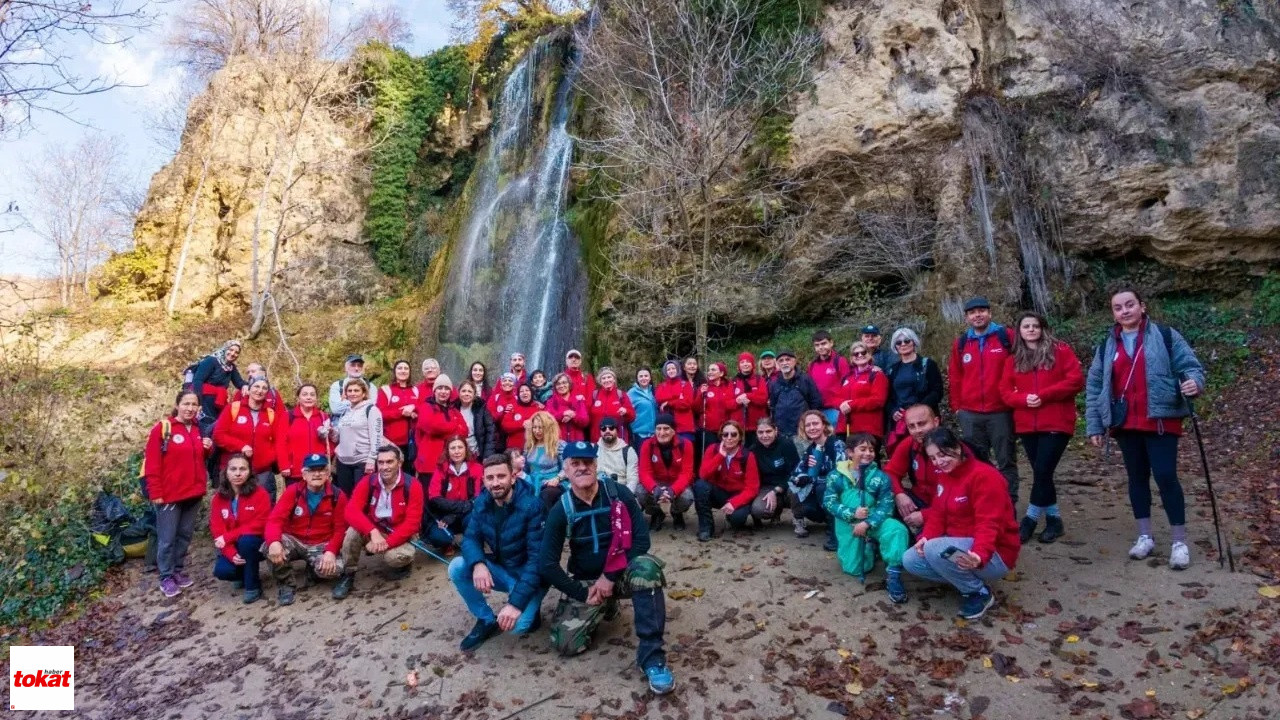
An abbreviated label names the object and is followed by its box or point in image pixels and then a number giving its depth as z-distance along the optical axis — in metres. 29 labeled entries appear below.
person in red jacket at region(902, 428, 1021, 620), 4.05
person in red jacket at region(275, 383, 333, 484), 6.67
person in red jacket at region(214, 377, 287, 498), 6.53
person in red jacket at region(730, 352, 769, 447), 7.18
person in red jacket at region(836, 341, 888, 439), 6.36
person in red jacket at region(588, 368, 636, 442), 7.51
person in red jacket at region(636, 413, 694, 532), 6.32
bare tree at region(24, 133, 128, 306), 30.75
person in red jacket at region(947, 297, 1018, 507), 5.26
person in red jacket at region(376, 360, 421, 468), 7.04
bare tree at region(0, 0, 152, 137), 3.69
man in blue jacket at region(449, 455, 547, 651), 4.48
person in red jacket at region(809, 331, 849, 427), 6.77
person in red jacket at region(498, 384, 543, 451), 7.23
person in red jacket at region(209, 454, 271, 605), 5.71
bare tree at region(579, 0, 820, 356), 9.31
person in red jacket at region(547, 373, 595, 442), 7.39
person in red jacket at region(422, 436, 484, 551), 6.21
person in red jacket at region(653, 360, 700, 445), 7.43
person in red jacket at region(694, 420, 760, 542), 6.03
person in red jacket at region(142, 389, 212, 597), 6.13
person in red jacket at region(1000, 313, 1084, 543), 4.90
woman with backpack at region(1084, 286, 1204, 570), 4.33
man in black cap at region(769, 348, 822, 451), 6.91
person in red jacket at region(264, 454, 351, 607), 5.59
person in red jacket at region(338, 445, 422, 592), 5.64
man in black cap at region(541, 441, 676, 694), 3.85
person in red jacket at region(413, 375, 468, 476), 6.70
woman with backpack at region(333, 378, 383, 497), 6.61
